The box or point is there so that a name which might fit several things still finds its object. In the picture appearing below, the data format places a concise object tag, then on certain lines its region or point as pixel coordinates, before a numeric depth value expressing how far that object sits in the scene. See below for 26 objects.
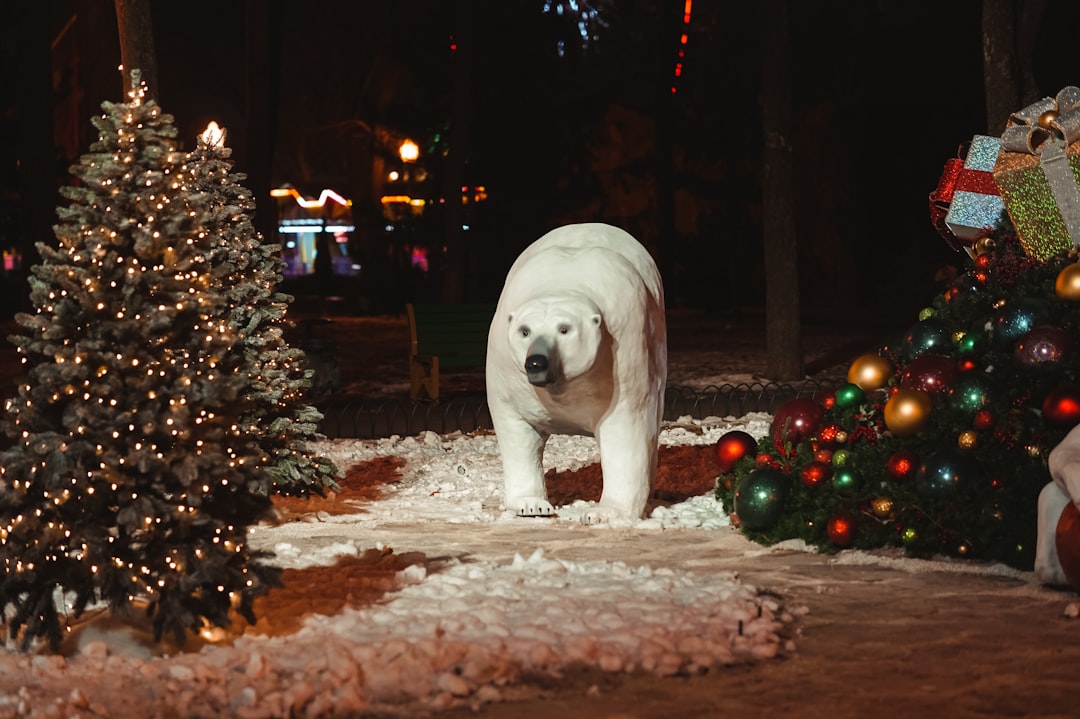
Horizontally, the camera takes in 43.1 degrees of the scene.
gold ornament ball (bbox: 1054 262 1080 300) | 7.44
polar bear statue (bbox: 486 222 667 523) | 8.07
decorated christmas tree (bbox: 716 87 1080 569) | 7.19
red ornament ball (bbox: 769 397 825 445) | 8.38
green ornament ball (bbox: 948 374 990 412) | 7.43
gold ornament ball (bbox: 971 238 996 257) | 8.64
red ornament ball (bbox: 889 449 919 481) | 7.51
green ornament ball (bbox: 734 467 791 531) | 7.92
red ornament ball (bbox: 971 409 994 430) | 7.34
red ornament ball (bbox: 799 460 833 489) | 7.89
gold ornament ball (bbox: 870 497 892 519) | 7.48
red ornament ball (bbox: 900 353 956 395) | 7.80
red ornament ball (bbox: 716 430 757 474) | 8.92
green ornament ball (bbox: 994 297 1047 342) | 7.55
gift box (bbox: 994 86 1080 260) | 7.94
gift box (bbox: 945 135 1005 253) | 8.94
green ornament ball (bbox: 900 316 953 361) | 8.39
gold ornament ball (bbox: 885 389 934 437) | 7.65
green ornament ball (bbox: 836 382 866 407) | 8.27
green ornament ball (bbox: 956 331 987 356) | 7.94
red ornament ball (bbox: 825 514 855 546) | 7.56
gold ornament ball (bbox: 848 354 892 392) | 8.39
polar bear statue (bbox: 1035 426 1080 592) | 6.17
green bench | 15.54
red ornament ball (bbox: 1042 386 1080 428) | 7.03
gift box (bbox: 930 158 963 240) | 9.28
